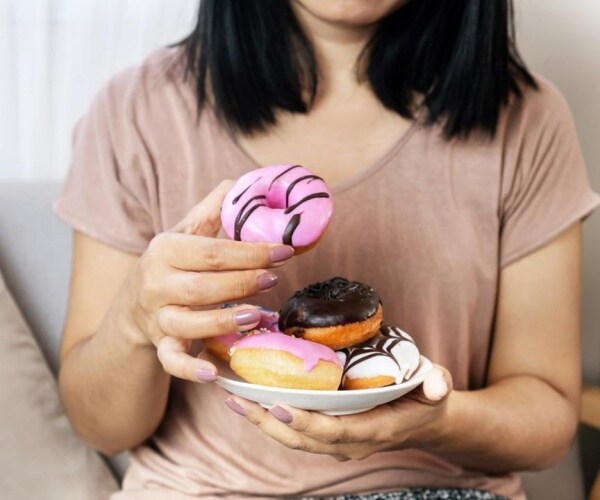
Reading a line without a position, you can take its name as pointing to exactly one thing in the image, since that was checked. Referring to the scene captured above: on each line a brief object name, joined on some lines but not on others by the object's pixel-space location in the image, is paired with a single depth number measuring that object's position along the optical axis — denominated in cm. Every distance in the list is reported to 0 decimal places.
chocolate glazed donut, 74
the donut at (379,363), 72
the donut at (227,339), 77
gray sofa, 126
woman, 104
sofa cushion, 110
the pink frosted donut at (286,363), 70
